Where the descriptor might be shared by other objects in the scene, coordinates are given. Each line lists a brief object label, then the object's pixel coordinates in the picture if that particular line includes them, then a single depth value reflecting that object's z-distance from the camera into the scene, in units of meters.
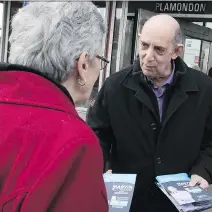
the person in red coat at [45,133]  0.95
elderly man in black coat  2.01
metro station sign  5.66
